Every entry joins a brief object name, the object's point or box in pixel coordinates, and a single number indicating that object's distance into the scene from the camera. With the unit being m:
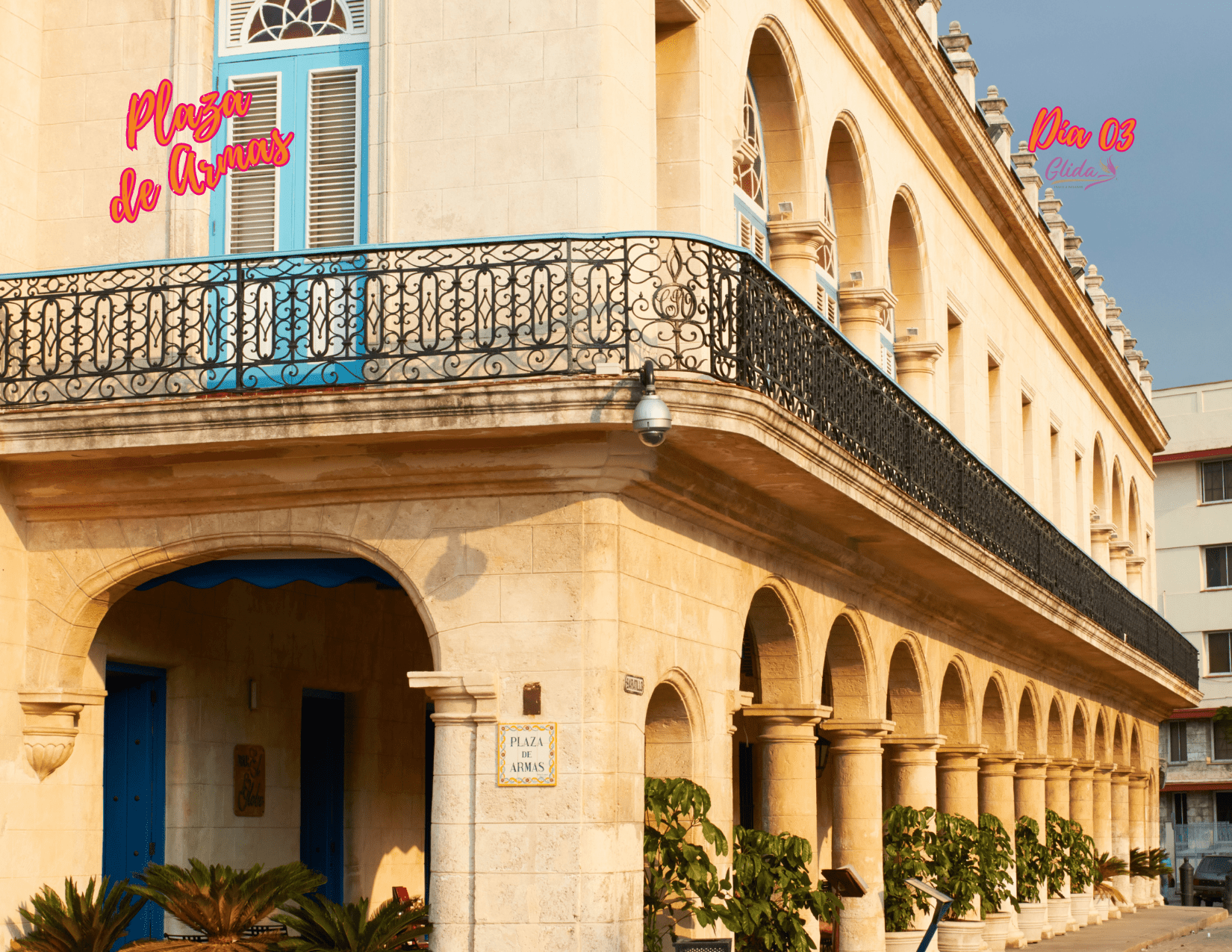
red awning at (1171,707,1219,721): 49.44
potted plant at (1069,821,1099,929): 25.02
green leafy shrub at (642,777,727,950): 12.13
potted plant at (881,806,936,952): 17.19
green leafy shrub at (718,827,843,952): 13.15
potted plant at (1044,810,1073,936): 24.41
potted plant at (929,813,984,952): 17.86
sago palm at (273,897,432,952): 11.38
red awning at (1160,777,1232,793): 49.19
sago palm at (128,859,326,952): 11.60
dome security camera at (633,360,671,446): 10.32
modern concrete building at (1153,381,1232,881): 49.66
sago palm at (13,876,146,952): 11.84
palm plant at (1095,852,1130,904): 28.61
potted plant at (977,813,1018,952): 18.56
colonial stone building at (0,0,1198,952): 11.27
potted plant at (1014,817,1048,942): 22.66
